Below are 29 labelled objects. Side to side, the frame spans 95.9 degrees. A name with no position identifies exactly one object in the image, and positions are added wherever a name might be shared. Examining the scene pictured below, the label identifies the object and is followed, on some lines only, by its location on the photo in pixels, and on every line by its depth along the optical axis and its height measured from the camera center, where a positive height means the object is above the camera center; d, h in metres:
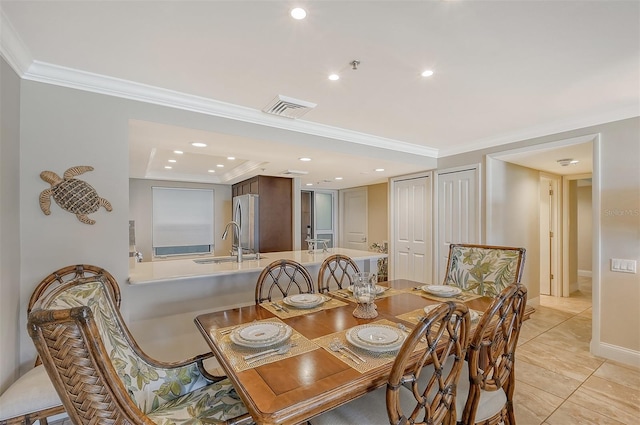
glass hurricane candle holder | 1.68 -0.47
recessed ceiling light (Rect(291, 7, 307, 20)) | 1.38 +0.98
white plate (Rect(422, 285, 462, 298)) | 2.08 -0.56
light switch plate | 2.66 -0.48
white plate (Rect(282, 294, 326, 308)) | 1.83 -0.57
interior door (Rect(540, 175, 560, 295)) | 4.90 -0.28
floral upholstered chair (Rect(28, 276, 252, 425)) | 0.78 -0.53
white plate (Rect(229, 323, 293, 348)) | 1.27 -0.56
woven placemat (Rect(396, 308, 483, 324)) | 1.61 -0.59
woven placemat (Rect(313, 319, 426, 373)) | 1.14 -0.59
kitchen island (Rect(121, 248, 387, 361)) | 2.24 -0.70
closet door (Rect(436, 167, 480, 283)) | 3.90 +0.07
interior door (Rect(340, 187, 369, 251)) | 7.11 -0.10
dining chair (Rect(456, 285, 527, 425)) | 1.28 -0.73
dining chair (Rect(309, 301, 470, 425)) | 0.95 -0.64
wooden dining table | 0.94 -0.60
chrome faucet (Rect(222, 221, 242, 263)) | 2.93 -0.39
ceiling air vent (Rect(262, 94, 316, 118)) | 2.38 +0.94
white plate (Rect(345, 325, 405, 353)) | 1.22 -0.56
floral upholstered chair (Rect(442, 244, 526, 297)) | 2.17 -0.43
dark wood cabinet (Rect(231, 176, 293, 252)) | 5.01 +0.07
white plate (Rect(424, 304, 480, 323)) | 1.59 -0.58
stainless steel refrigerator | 4.97 -0.12
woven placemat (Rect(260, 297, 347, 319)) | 1.75 -0.60
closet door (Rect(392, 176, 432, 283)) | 4.57 -0.25
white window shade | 5.86 -0.04
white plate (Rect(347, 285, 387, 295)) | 2.17 -0.57
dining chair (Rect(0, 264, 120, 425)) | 1.37 -0.90
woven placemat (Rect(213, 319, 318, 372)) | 1.16 -0.60
